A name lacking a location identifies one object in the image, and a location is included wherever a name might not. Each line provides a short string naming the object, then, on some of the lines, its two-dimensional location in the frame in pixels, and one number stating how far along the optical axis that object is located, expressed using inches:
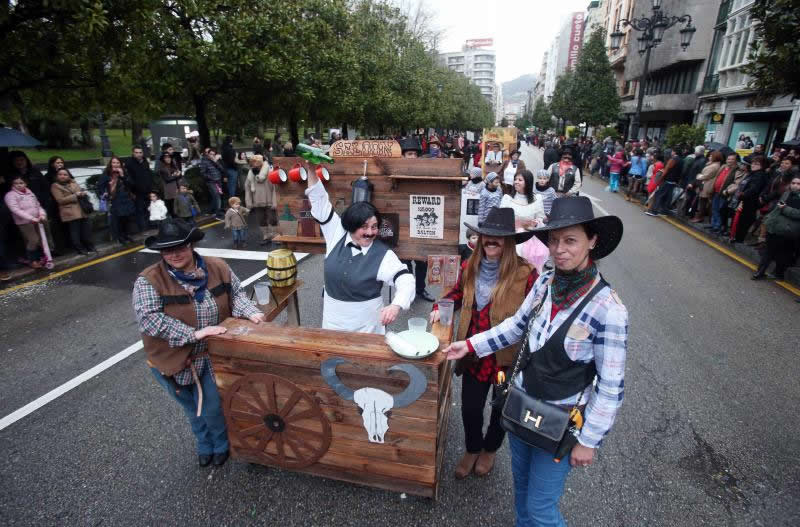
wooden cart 100.0
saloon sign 160.1
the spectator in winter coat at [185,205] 378.9
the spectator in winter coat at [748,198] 341.4
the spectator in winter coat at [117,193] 343.9
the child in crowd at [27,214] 278.5
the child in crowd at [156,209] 340.8
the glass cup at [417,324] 106.1
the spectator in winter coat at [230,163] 493.7
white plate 95.5
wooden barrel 158.2
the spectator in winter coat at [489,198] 271.7
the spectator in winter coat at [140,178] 366.0
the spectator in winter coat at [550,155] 563.8
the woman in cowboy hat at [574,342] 76.7
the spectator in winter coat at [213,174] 457.7
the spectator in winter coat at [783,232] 261.3
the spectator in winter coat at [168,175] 393.7
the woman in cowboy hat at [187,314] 106.7
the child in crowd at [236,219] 356.2
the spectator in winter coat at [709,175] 422.6
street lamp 580.4
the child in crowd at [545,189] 266.5
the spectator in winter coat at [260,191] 394.0
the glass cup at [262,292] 147.1
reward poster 155.3
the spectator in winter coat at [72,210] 307.5
